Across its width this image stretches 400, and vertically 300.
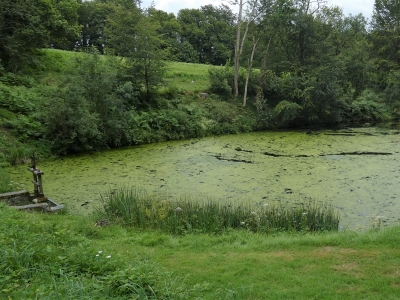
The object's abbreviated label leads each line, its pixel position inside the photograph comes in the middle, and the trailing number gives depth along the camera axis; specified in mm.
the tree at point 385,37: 30734
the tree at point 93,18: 35844
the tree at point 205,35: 42625
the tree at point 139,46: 18547
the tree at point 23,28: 16047
